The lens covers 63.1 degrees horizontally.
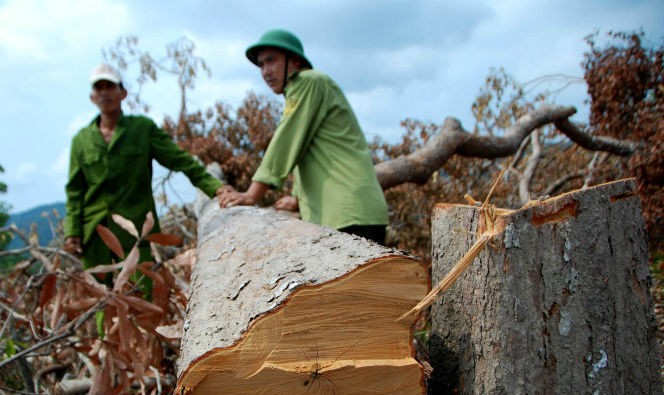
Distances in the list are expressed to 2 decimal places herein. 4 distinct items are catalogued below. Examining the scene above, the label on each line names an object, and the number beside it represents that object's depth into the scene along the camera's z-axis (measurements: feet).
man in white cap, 12.64
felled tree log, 4.44
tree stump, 4.84
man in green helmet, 9.32
